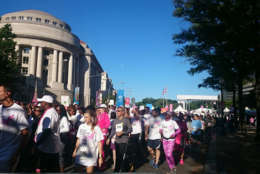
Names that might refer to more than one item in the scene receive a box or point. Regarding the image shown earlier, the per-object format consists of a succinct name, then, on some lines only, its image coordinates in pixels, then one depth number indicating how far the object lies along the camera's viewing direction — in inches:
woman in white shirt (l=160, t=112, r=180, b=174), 295.9
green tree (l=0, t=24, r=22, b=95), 1144.2
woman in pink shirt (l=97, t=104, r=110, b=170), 334.3
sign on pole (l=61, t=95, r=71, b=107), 895.7
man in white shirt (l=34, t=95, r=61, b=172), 186.9
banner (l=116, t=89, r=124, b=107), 904.3
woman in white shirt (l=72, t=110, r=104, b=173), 190.5
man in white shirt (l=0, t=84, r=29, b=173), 143.6
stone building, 2375.7
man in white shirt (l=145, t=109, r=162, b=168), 339.3
